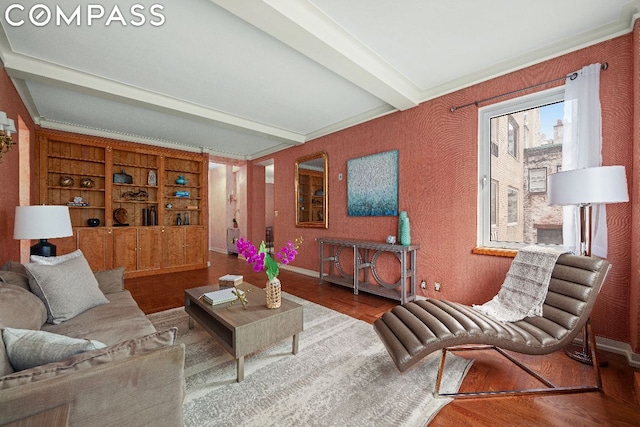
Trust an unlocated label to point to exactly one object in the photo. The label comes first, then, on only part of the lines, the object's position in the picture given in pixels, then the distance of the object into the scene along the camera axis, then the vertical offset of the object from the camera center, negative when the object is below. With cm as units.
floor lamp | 171 +18
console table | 324 -76
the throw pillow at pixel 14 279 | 165 -40
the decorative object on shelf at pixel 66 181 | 432 +56
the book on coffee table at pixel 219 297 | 206 -65
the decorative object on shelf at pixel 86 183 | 448 +55
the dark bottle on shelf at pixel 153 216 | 505 -2
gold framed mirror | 462 +43
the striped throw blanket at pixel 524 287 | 196 -58
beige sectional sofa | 70 -48
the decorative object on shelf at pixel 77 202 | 434 +22
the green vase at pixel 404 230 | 328 -21
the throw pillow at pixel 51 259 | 186 -32
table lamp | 228 -6
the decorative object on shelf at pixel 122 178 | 477 +68
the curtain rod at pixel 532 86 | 213 +118
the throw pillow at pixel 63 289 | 170 -50
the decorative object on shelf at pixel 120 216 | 479 -2
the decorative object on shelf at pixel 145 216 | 502 -2
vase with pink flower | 196 -35
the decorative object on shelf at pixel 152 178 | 511 +71
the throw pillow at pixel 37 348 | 88 -45
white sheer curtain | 213 +61
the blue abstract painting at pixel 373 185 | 361 +42
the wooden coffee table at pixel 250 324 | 173 -77
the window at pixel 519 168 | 252 +46
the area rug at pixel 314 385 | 145 -110
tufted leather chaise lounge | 163 -73
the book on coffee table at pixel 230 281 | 250 -63
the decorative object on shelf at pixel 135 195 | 497 +38
